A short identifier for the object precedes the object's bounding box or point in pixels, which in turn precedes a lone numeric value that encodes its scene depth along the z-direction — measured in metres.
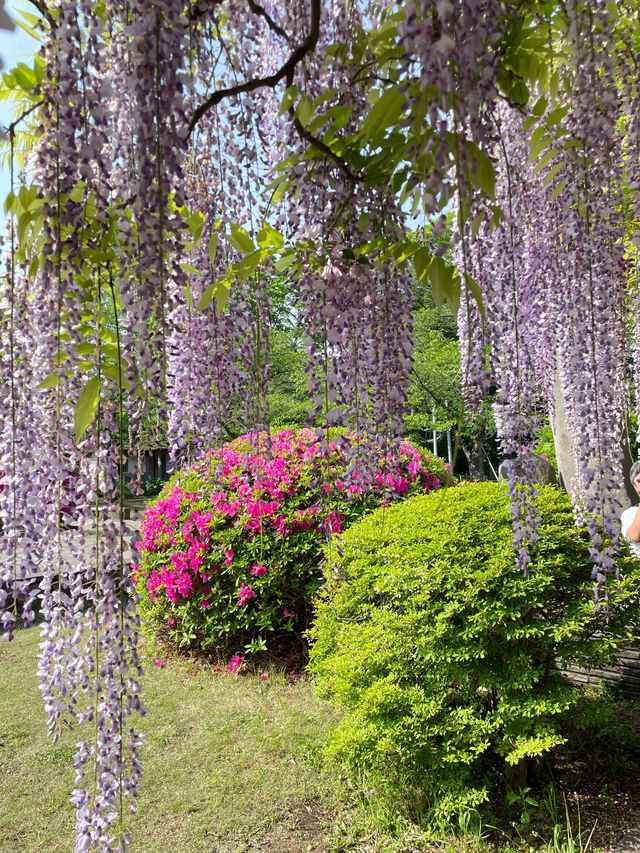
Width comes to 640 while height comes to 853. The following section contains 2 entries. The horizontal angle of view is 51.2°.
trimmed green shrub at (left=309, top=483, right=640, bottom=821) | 2.74
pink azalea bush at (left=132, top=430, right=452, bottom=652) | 4.78
